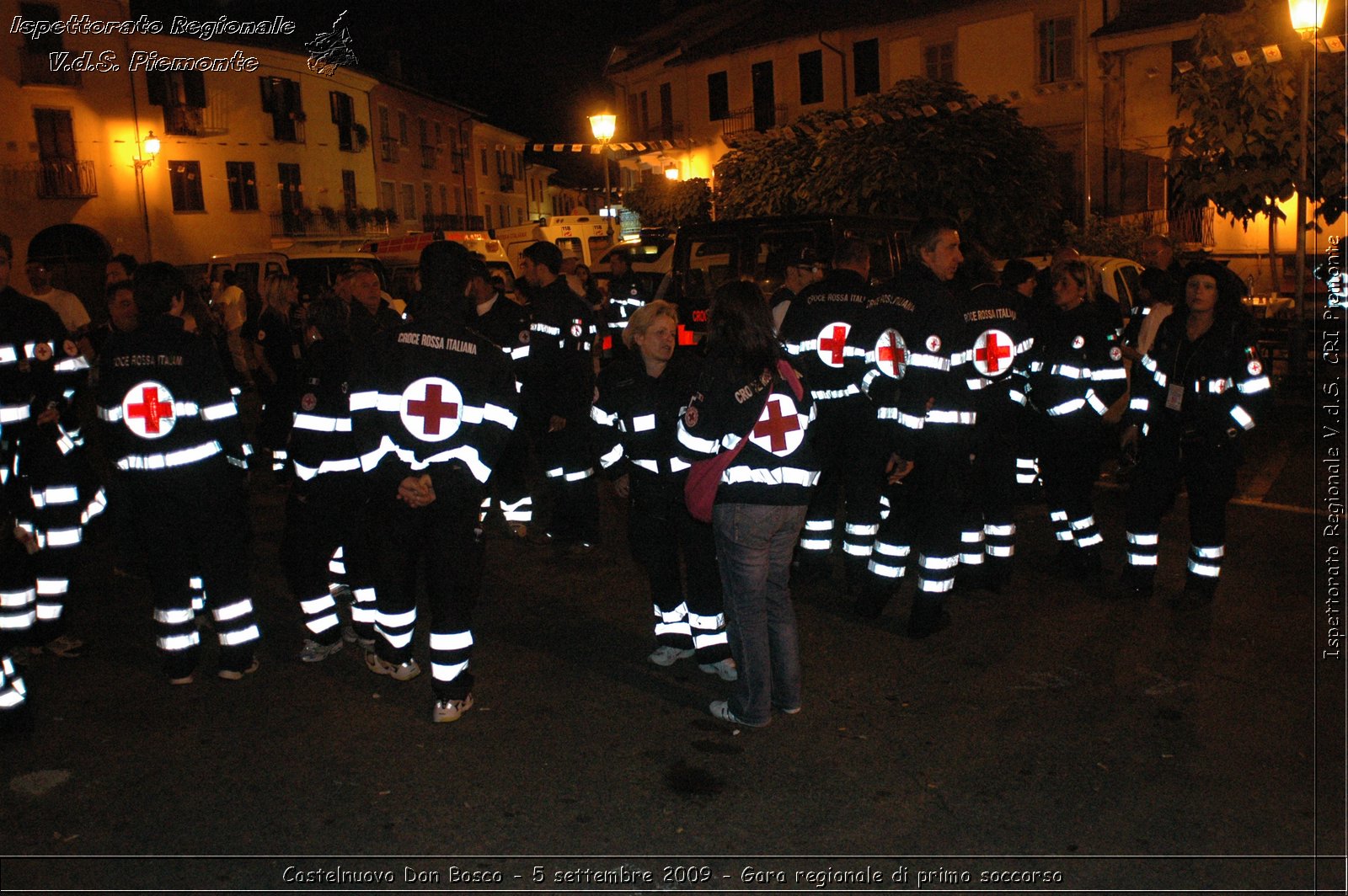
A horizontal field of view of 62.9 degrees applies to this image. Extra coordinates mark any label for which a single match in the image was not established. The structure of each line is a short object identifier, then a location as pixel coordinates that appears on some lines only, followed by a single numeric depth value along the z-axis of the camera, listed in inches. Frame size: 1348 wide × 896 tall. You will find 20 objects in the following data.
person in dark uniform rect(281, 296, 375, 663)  222.7
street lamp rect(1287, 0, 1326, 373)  444.8
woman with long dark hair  180.2
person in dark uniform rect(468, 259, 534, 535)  318.0
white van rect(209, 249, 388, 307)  827.4
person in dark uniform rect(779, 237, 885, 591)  252.7
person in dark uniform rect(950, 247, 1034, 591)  240.1
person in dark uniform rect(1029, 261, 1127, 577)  264.8
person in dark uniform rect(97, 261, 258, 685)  203.2
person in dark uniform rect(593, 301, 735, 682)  209.5
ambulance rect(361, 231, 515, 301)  892.6
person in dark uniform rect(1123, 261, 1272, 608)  239.9
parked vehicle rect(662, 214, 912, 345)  387.9
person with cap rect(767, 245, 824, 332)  280.1
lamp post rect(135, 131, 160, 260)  1317.7
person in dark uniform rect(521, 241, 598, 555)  311.3
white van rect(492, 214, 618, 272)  1100.5
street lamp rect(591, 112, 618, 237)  840.9
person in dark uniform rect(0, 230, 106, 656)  218.1
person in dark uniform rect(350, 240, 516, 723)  188.1
